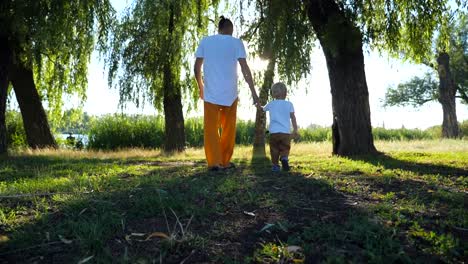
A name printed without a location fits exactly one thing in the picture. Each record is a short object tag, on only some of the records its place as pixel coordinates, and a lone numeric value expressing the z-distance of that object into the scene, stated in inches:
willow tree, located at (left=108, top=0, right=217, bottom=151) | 514.0
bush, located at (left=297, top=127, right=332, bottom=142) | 1154.0
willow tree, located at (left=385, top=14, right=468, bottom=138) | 989.2
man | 224.0
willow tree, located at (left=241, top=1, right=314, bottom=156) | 340.8
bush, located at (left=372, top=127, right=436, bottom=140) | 1292.3
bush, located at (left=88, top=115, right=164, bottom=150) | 822.5
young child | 234.8
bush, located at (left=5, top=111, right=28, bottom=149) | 726.5
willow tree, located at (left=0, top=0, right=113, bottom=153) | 412.8
